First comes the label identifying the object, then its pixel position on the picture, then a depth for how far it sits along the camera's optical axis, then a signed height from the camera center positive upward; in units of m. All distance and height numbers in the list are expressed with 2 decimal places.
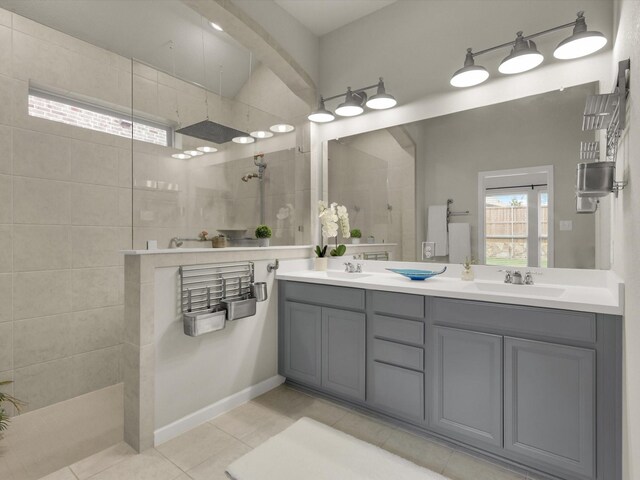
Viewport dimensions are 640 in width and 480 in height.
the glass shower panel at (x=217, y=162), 2.20 +0.60
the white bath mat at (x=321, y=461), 1.69 -1.21
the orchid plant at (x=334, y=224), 3.03 +0.13
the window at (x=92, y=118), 2.22 +0.95
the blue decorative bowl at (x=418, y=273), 2.40 -0.26
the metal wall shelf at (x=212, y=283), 2.15 -0.32
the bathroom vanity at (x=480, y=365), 1.53 -0.71
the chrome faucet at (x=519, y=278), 2.14 -0.26
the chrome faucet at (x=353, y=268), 2.91 -0.26
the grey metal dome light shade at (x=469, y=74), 2.21 +1.11
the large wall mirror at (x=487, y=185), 2.06 +0.38
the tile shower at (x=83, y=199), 2.27 +0.30
